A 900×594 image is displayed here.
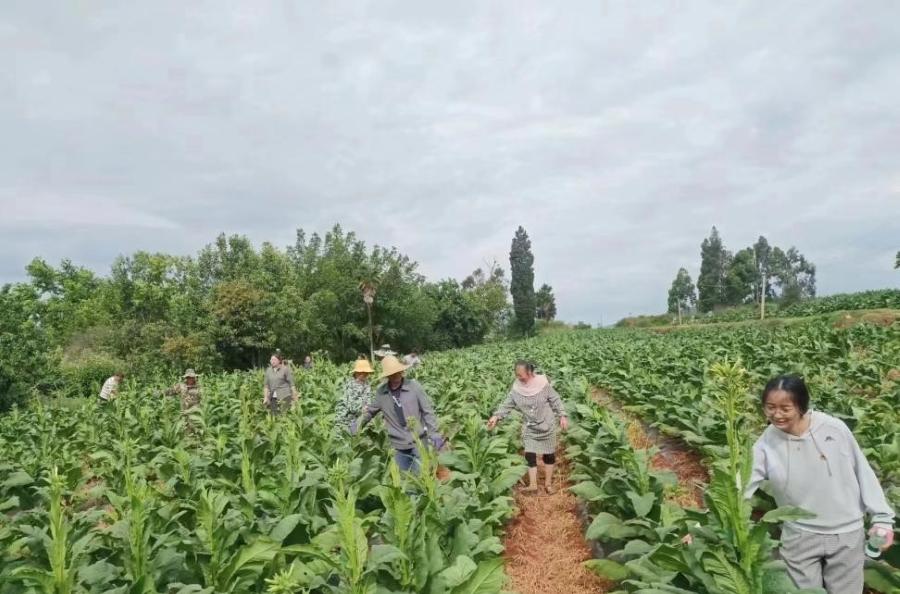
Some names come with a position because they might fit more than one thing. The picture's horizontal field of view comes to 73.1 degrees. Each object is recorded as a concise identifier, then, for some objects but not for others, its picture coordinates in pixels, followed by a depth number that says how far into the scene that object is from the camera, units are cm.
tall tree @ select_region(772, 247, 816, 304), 8277
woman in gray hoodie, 313
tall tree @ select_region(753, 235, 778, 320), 7481
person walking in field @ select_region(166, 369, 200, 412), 1231
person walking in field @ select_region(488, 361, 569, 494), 702
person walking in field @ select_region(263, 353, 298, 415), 1212
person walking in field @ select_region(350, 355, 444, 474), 625
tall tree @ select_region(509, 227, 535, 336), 6519
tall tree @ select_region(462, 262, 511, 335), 6128
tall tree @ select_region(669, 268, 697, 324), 9419
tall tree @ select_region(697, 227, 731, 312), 7875
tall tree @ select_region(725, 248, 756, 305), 7450
